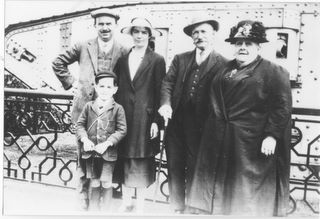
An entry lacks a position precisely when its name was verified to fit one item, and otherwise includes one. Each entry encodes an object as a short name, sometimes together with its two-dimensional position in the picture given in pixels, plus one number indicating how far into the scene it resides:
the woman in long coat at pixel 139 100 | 3.68
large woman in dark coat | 3.48
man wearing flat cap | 3.77
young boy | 3.70
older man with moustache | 3.59
